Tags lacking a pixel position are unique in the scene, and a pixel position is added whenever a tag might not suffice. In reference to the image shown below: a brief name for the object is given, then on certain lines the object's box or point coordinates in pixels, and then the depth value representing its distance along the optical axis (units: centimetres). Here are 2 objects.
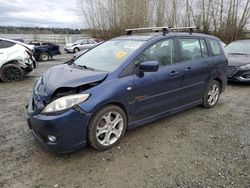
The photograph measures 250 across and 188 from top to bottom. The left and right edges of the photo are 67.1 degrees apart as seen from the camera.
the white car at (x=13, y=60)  624
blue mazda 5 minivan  228
